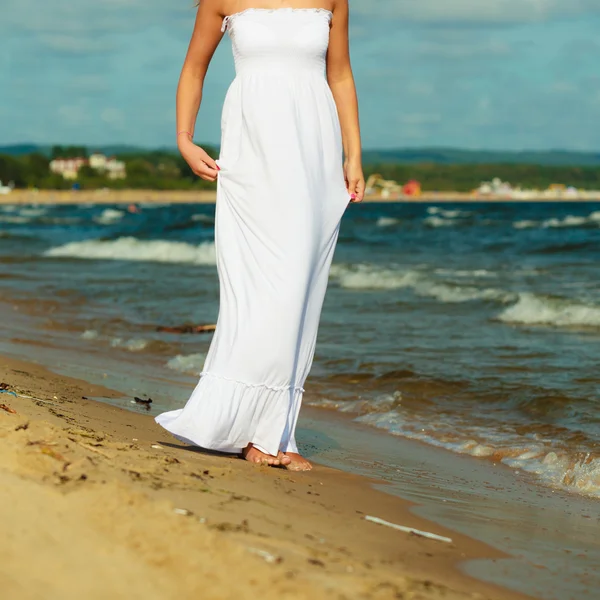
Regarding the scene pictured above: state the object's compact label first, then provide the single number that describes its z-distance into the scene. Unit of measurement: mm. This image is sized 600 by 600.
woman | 3939
